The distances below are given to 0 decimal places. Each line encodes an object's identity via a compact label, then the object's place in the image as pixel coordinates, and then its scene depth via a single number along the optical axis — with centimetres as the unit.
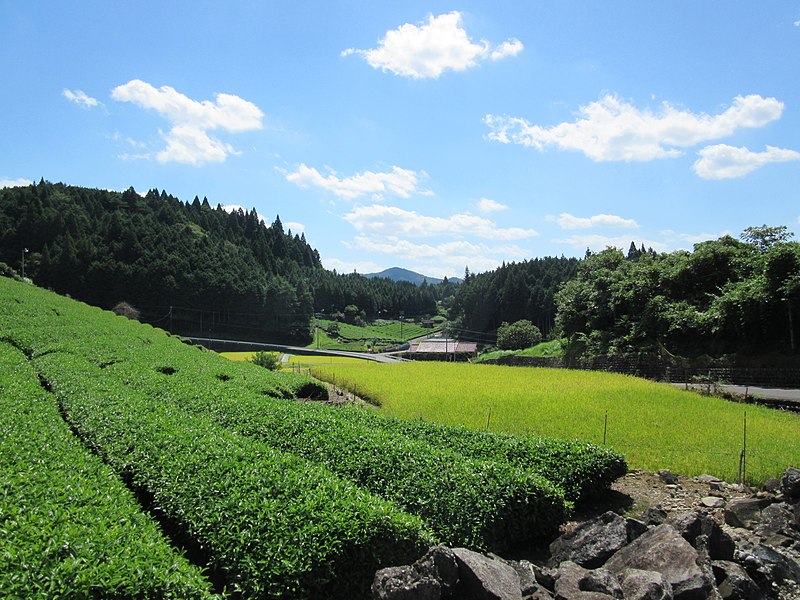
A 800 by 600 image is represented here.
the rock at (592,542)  690
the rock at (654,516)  799
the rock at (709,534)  684
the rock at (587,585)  545
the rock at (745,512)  841
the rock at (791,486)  898
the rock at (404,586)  499
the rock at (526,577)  587
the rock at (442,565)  533
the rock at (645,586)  536
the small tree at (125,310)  6222
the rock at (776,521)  782
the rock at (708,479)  1024
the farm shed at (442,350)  7325
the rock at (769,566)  650
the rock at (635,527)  721
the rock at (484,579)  539
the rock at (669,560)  579
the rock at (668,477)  1043
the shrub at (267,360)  3850
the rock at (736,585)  599
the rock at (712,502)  922
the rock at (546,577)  618
